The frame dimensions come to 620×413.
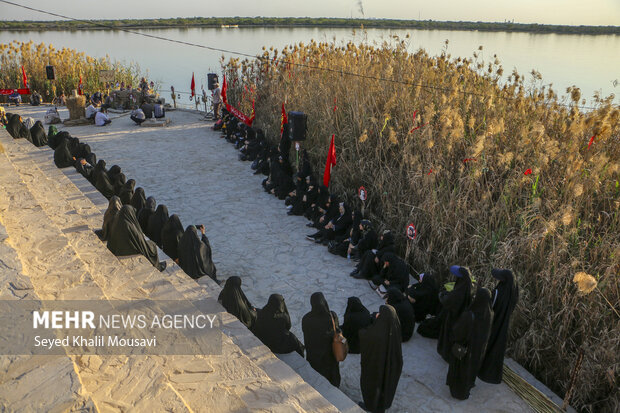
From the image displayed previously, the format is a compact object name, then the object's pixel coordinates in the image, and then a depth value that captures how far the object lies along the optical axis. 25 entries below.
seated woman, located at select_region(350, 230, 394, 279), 6.38
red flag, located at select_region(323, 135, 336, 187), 8.44
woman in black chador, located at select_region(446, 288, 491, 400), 4.24
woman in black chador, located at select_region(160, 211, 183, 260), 6.65
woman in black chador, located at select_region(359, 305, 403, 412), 4.01
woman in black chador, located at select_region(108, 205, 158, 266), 5.84
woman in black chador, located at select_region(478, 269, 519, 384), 4.44
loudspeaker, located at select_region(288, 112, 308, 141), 9.32
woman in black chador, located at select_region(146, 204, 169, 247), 6.98
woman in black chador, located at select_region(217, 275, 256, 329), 4.95
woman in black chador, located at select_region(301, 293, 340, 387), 4.33
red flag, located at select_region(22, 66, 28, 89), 18.57
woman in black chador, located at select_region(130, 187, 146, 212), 7.68
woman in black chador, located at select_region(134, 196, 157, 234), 7.18
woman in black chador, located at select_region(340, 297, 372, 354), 4.92
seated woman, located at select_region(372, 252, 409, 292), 5.90
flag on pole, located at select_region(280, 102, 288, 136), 10.76
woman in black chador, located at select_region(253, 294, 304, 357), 4.60
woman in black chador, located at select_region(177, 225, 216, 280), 6.05
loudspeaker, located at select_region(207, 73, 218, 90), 16.22
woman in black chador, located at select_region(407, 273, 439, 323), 5.49
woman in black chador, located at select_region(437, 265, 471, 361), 4.54
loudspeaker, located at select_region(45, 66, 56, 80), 17.25
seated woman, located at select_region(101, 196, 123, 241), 6.21
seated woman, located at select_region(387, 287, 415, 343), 5.08
